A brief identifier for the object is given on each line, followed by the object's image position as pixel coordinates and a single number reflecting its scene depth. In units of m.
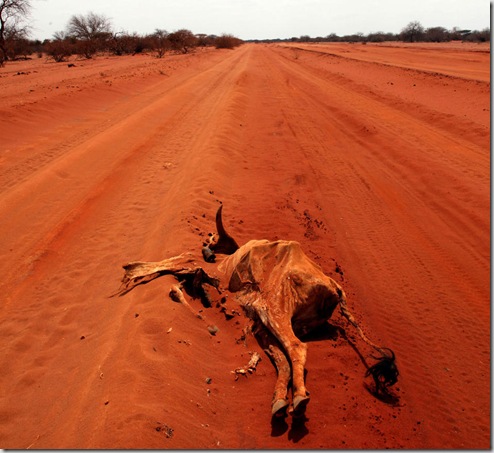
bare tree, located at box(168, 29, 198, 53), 57.19
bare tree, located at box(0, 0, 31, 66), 36.03
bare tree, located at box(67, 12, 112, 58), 56.33
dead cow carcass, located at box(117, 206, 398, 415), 3.81
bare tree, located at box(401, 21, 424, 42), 78.19
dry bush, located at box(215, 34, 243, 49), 73.06
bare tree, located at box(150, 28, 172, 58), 55.56
